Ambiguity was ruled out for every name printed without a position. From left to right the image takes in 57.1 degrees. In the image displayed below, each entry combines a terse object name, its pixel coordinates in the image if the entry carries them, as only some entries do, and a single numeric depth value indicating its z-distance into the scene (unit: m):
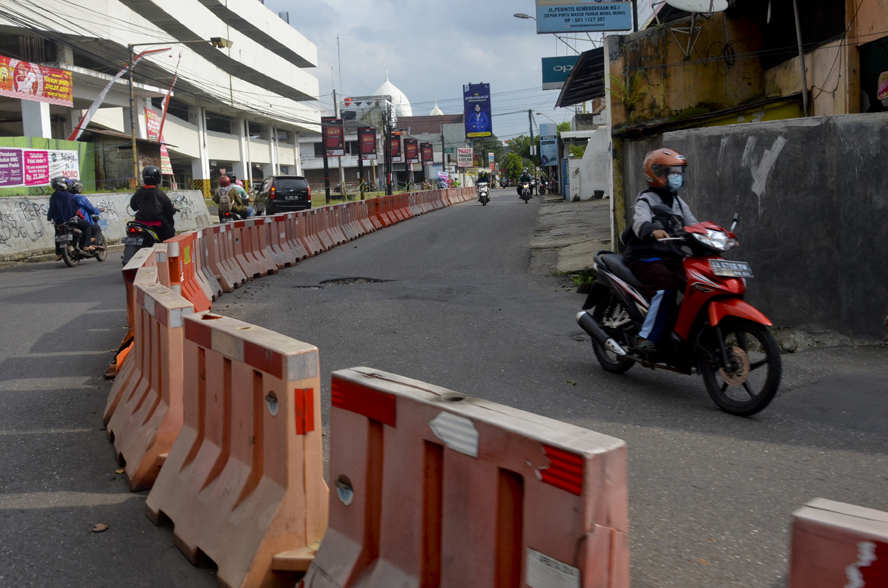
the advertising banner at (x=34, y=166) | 20.39
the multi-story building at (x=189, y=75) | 34.78
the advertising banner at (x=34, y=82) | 28.23
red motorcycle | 5.25
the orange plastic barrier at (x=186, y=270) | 8.27
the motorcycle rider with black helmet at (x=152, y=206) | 11.43
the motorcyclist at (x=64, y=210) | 15.70
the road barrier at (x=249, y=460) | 3.10
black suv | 30.11
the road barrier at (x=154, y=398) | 4.32
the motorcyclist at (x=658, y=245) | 5.84
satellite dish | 11.82
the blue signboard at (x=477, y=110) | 79.12
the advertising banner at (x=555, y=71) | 30.95
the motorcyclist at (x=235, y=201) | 18.58
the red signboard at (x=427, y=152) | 80.41
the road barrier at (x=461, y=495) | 2.01
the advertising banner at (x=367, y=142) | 51.38
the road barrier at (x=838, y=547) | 1.44
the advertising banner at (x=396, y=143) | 80.69
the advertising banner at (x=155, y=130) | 40.02
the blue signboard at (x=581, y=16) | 19.94
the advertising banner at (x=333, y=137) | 44.66
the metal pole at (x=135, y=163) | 29.22
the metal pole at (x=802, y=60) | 11.88
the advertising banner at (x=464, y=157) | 94.49
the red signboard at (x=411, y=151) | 73.06
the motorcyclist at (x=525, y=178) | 45.59
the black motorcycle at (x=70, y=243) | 15.66
